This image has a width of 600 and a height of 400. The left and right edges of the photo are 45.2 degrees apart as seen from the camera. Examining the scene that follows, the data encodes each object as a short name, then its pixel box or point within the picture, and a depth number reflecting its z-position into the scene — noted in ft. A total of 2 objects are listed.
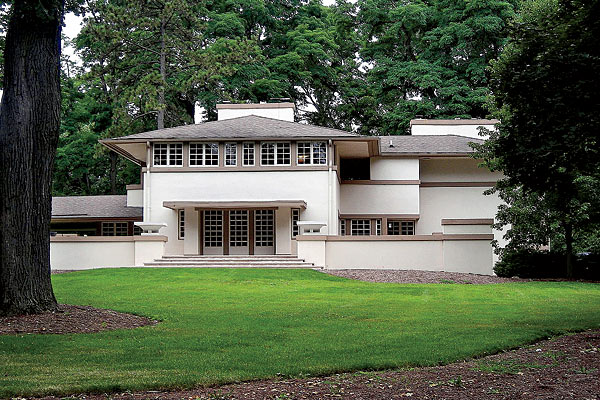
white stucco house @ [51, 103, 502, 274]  88.22
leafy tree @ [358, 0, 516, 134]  145.59
